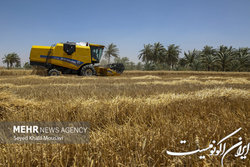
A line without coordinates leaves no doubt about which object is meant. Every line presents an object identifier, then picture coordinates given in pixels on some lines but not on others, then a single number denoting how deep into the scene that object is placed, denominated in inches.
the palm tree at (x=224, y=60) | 1612.9
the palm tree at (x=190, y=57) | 2050.9
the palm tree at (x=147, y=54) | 2299.5
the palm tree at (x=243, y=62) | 1649.4
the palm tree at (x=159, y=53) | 2228.1
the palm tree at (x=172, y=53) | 2210.9
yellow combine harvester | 530.9
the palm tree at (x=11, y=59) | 2303.9
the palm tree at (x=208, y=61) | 1654.0
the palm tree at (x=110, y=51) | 2418.8
